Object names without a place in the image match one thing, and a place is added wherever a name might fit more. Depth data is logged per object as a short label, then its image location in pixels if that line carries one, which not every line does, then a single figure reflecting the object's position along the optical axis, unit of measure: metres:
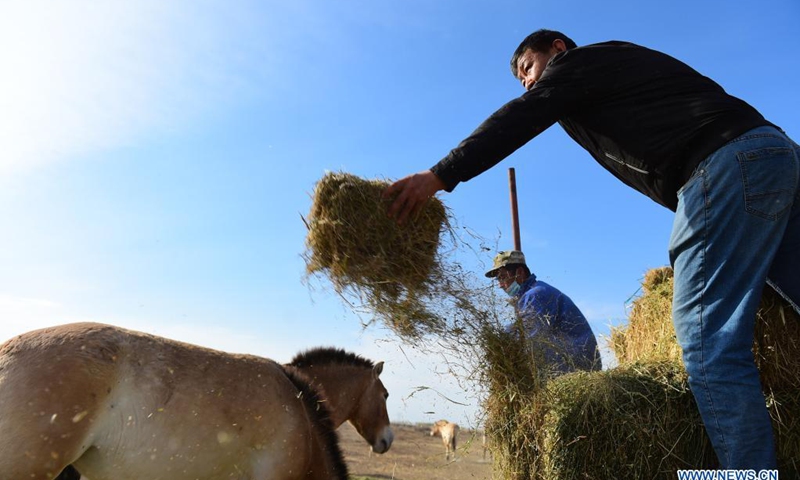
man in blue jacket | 4.25
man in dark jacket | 2.80
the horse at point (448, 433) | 15.27
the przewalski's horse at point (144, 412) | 3.48
